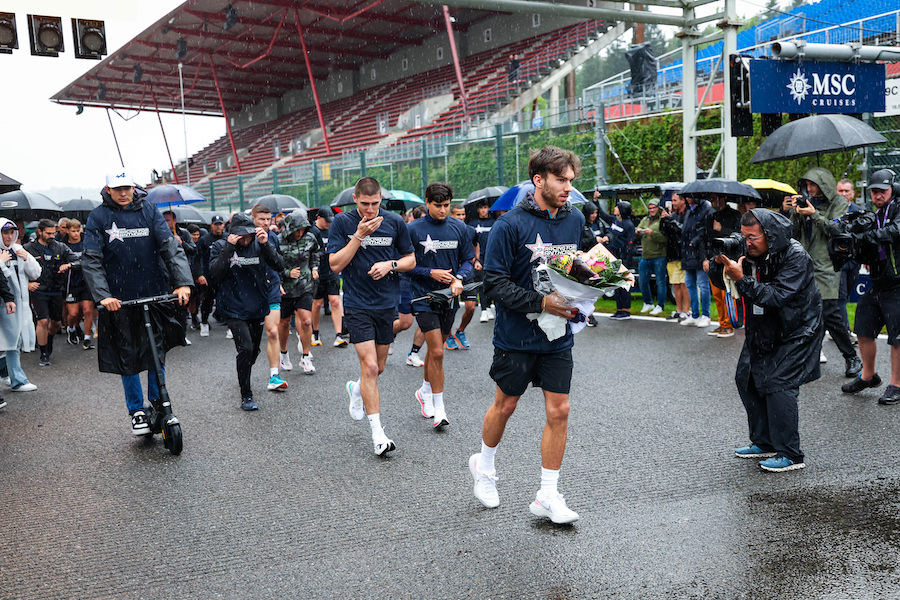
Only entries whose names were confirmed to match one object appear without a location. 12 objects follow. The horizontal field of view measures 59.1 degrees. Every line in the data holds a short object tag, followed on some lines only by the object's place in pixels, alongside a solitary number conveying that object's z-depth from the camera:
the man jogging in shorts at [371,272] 5.88
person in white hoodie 8.43
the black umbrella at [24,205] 14.12
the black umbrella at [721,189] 9.48
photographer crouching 5.11
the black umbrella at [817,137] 8.96
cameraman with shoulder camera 6.61
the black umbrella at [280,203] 15.14
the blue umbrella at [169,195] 15.18
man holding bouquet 4.29
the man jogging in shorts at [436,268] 6.63
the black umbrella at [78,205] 18.97
